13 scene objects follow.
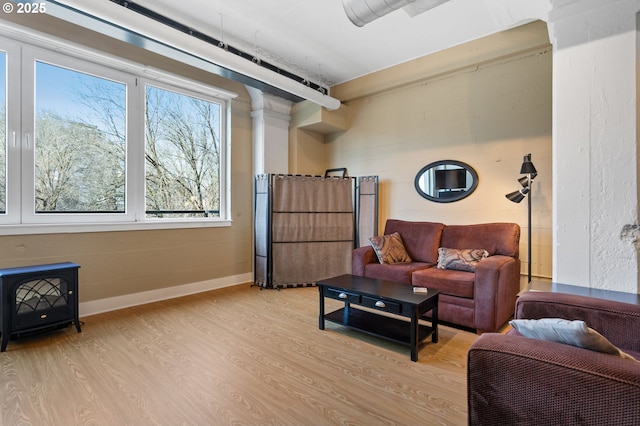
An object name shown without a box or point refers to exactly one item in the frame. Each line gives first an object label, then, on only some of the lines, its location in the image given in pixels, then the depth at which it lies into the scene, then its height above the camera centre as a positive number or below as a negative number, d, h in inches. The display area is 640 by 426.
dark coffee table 99.7 -30.1
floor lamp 125.6 +11.0
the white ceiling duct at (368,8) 91.0 +58.8
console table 77.6 -20.2
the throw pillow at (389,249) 152.2 -17.4
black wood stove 103.3 -29.4
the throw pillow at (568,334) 45.7 -17.9
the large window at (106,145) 121.3 +30.3
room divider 181.9 -6.8
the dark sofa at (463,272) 114.3 -23.5
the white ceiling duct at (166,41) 99.5 +62.4
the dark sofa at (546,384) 39.1 -22.2
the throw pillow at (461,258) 131.2 -18.7
